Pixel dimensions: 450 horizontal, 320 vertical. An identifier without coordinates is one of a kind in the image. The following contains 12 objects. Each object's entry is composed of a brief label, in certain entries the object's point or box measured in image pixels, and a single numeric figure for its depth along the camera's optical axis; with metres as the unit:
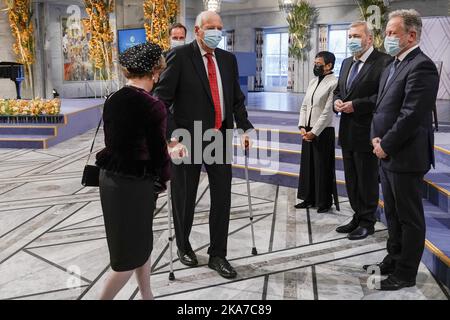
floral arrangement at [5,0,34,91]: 11.30
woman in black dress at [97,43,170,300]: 2.00
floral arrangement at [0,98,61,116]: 8.58
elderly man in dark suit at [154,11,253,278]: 2.95
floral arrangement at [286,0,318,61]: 15.94
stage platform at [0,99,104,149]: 8.09
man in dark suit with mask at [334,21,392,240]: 3.62
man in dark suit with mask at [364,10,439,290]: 2.59
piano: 11.18
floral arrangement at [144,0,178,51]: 8.01
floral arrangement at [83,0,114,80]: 8.56
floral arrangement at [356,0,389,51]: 13.03
